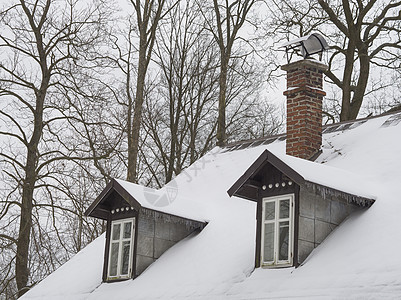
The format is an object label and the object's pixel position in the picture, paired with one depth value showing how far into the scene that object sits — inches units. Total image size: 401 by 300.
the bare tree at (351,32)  813.9
